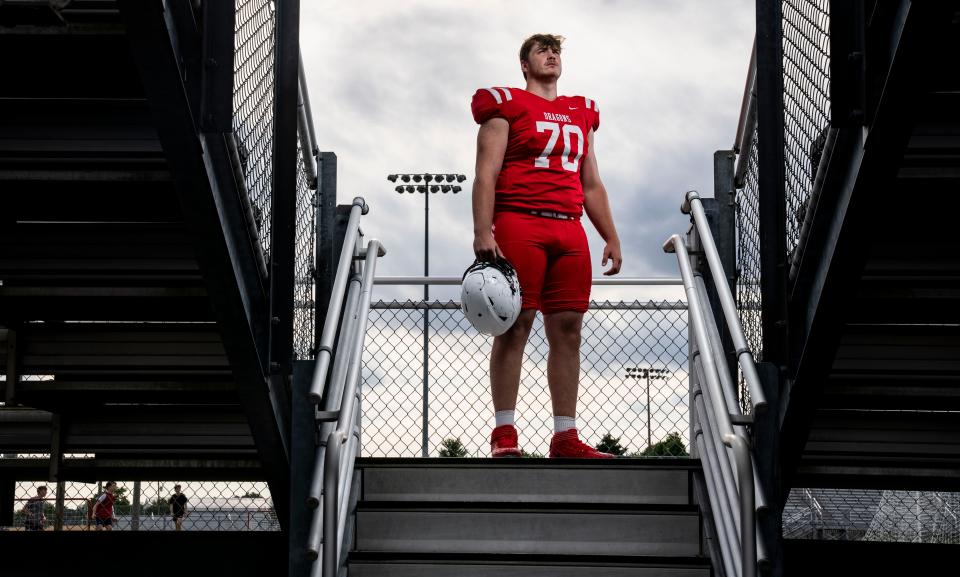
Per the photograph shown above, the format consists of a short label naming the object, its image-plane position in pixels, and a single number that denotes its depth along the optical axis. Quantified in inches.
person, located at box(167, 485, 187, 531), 326.4
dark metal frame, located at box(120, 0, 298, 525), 139.9
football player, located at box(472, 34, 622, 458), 217.5
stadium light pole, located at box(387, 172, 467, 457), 1013.2
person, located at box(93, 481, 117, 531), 468.8
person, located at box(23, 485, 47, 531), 426.9
